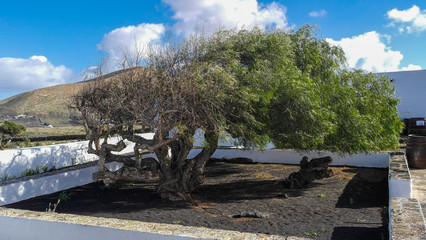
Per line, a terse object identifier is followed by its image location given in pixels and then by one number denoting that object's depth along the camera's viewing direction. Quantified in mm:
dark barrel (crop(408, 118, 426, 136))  16312
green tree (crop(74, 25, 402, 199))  6867
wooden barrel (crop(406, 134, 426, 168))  10492
